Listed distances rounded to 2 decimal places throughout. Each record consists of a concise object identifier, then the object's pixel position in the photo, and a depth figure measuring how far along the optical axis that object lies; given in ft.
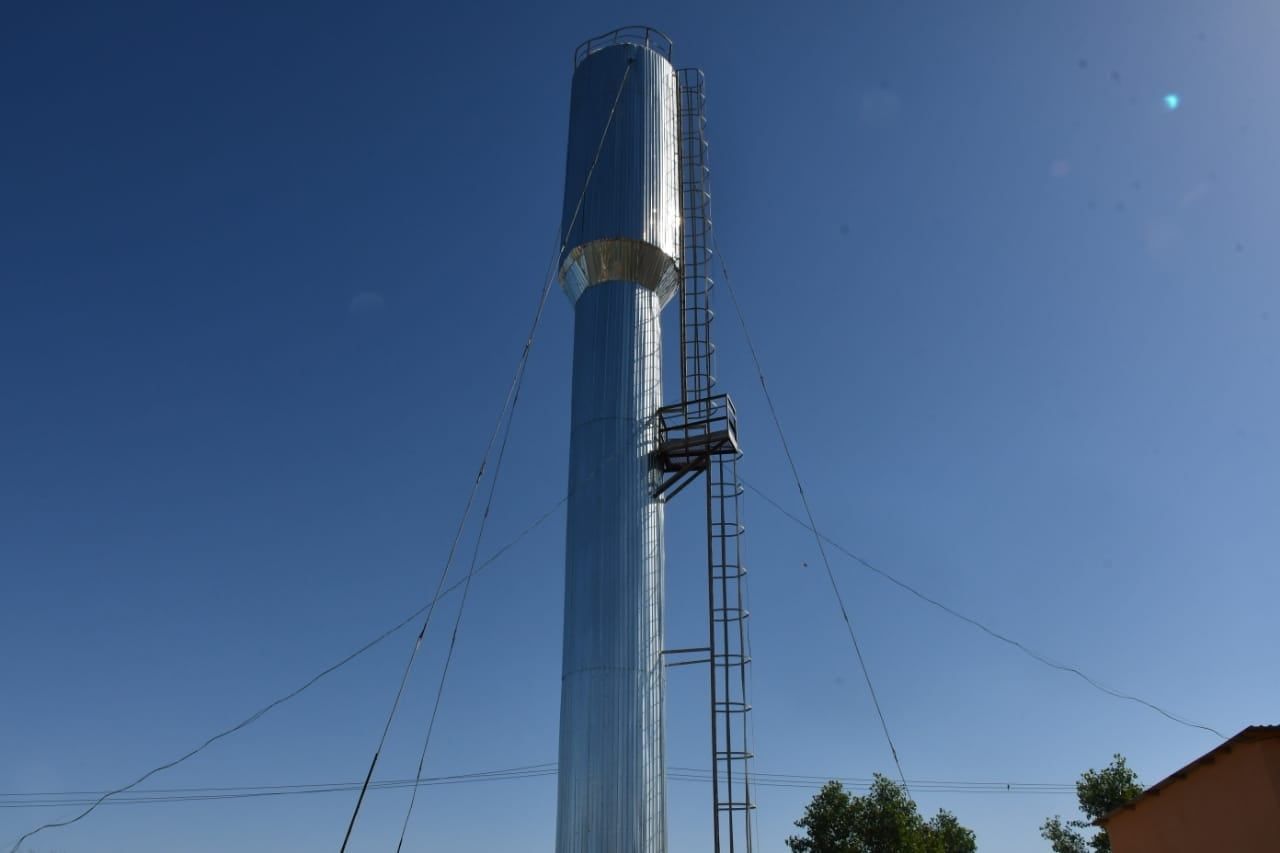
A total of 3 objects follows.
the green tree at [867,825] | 126.21
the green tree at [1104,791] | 134.72
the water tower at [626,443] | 63.57
